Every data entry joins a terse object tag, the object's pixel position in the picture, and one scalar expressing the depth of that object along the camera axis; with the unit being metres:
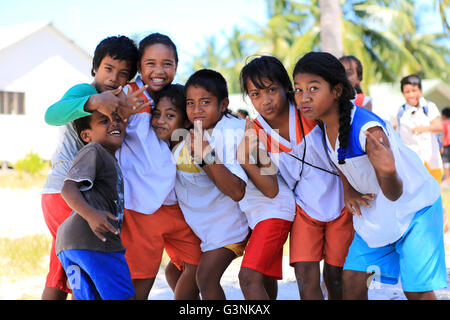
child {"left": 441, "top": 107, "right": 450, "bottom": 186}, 13.91
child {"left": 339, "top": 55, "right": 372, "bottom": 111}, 4.34
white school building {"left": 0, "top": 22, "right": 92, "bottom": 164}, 16.58
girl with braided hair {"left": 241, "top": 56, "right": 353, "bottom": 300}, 2.98
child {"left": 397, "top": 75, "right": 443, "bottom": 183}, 6.05
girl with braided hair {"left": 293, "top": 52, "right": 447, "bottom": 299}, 2.66
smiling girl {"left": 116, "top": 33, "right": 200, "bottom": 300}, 3.02
